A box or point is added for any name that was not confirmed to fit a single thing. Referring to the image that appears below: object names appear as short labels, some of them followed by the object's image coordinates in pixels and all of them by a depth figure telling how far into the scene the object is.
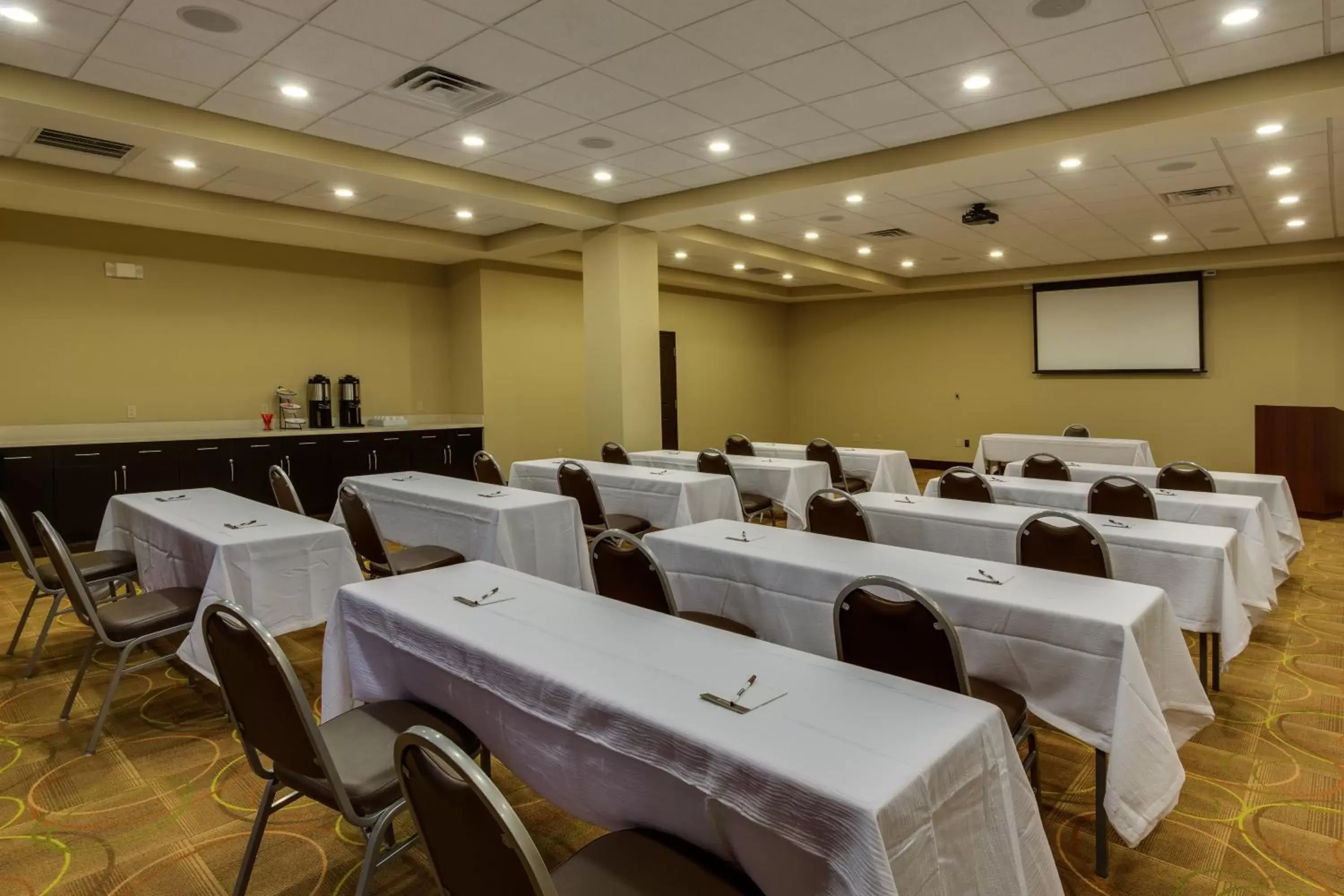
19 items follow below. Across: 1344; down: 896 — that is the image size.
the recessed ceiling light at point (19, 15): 3.71
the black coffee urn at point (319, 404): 8.89
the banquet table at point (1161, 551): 3.42
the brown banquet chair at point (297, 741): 1.81
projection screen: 11.00
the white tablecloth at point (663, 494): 5.50
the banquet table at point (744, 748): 1.35
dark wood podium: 8.44
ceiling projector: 7.71
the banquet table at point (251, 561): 3.33
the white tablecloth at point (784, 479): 6.42
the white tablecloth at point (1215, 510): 4.42
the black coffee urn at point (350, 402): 9.19
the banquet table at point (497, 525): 4.36
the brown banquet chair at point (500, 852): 1.16
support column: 8.01
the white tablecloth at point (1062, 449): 8.52
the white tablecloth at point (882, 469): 7.43
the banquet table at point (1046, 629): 2.26
